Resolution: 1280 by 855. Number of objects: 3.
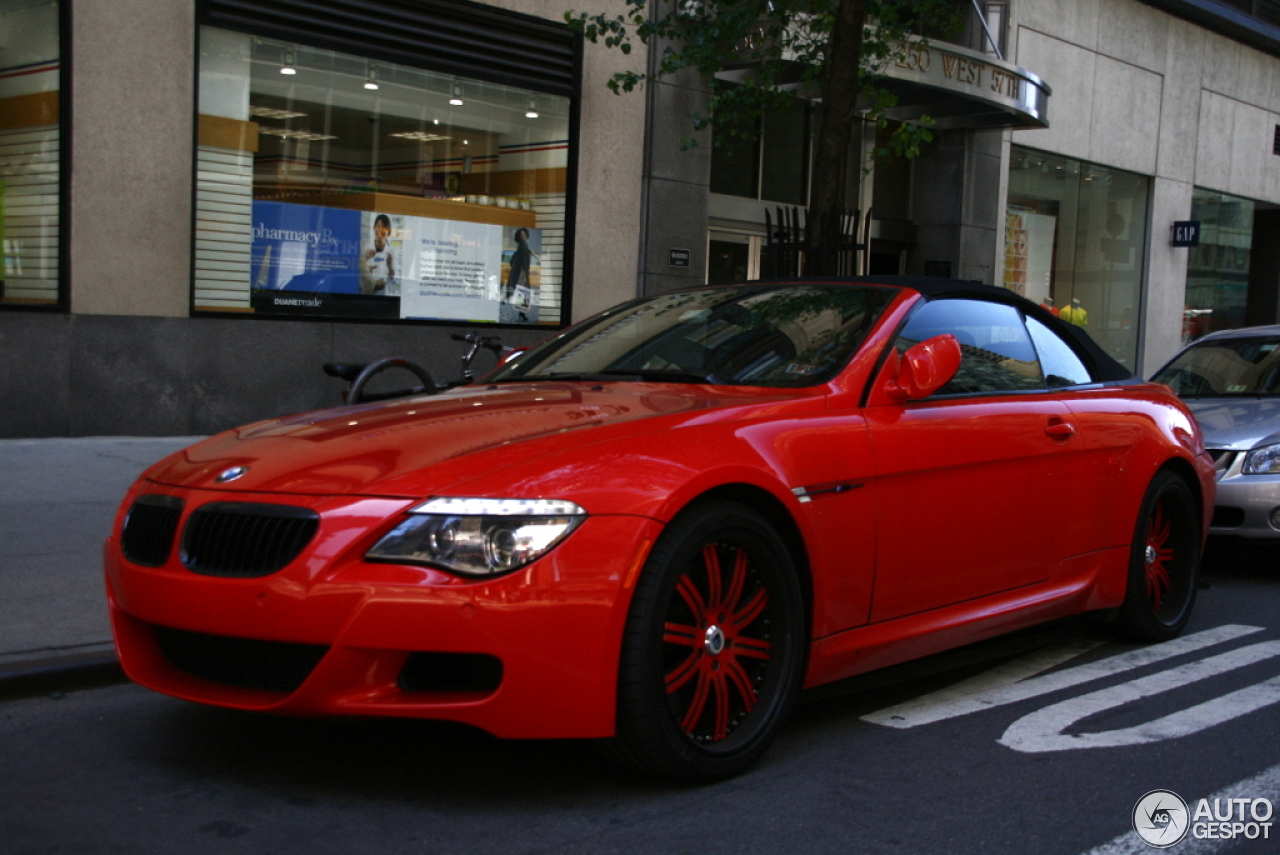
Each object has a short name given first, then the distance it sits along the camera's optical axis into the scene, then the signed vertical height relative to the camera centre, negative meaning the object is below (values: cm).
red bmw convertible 330 -62
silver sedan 738 -48
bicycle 741 -45
